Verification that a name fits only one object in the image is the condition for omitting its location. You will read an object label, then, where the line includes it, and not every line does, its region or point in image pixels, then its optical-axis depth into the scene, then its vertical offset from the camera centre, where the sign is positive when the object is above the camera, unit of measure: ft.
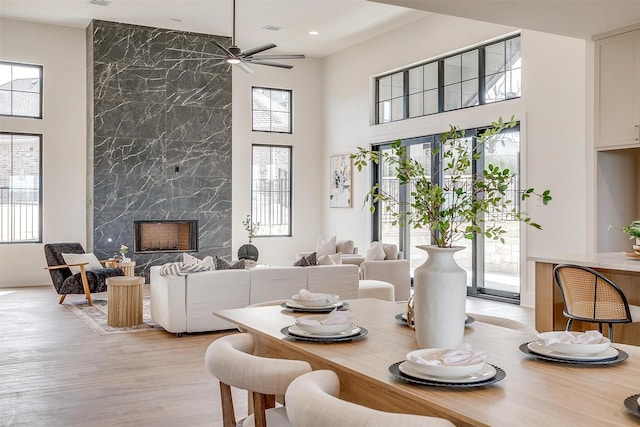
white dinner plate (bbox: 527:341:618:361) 5.98 -1.37
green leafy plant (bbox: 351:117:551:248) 6.24 +0.14
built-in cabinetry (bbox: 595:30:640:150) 16.65 +3.30
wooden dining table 4.58 -1.45
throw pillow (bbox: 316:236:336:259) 32.27 -1.89
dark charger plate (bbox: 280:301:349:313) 8.75 -1.37
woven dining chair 11.43 -1.59
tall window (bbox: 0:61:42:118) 32.73 +6.33
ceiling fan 24.45 +6.21
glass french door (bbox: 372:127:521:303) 26.73 -1.60
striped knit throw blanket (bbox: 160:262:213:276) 19.54 -1.80
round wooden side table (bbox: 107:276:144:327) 21.35 -3.10
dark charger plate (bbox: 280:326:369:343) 6.89 -1.39
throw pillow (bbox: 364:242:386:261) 27.37 -1.81
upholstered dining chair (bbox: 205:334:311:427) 5.92 -1.56
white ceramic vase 6.36 -0.89
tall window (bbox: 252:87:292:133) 38.81 +6.35
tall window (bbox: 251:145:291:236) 38.86 +1.38
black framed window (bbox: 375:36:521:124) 27.02 +6.19
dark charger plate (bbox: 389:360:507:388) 5.20 -1.42
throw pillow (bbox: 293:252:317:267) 21.74 -1.73
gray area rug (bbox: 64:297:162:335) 20.79 -3.90
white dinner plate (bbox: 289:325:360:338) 7.00 -1.37
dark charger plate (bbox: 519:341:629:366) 5.91 -1.40
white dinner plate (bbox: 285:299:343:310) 8.87 -1.34
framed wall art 37.68 +1.90
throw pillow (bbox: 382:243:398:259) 27.89 -1.79
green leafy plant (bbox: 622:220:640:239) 13.16 -0.37
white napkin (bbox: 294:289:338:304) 9.00 -1.23
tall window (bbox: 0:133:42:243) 32.73 +1.19
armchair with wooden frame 25.79 -2.69
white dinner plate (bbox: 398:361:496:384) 5.25 -1.39
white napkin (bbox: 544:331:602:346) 6.17 -1.26
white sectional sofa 19.52 -2.54
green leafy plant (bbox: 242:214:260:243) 38.09 -0.90
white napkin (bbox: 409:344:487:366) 5.42 -1.28
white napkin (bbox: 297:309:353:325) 7.17 -1.25
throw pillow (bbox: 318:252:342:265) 22.65 -1.75
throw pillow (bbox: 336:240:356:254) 32.22 -1.82
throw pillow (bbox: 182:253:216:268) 20.28 -1.63
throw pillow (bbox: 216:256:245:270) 20.84 -1.78
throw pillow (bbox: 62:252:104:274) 26.14 -2.09
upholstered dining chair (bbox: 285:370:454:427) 4.38 -1.46
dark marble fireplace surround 32.83 +4.03
